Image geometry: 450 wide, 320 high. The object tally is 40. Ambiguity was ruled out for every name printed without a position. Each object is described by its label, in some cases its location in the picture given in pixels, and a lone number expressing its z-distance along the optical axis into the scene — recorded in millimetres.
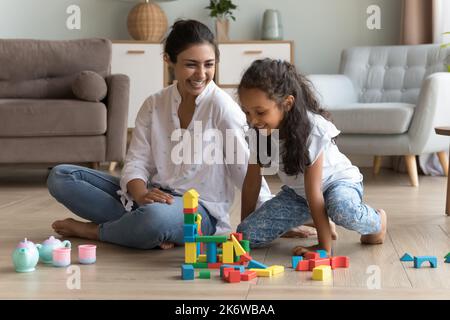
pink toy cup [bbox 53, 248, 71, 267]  3312
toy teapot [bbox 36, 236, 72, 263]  3371
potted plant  7996
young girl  3374
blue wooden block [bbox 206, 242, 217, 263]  3289
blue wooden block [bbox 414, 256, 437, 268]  3250
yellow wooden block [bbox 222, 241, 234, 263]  3241
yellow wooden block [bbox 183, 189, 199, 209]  3188
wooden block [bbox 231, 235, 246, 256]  3246
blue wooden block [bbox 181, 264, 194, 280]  3052
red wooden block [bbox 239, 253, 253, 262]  3218
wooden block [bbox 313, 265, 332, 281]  3035
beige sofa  6335
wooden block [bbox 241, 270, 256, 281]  3029
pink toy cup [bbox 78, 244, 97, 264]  3357
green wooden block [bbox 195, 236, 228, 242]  3221
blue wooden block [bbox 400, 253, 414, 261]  3386
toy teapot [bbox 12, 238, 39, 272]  3191
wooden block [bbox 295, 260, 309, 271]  3215
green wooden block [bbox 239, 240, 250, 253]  3386
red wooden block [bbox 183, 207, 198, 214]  3206
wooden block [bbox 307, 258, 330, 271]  3209
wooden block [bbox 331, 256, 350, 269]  3277
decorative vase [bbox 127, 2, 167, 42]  8001
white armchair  6164
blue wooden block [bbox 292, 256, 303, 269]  3265
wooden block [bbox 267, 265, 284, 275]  3137
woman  3614
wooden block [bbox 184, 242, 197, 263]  3262
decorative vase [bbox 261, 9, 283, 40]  7966
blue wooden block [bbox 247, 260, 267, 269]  3170
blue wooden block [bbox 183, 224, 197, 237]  3244
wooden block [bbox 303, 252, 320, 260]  3293
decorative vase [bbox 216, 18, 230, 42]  7948
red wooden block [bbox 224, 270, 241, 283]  3003
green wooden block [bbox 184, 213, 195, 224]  3232
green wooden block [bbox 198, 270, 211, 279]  3082
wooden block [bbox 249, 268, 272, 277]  3108
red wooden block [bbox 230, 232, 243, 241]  3351
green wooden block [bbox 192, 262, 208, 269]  3277
